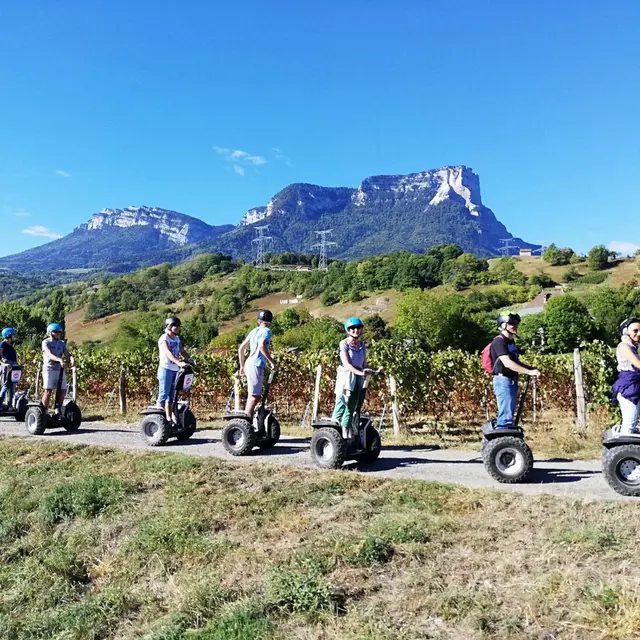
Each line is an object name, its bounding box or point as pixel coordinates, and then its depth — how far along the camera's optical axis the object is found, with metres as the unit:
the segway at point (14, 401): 10.98
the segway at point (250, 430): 7.77
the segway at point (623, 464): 5.30
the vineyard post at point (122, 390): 14.23
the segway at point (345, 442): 6.68
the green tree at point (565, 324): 63.16
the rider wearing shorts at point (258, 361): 8.00
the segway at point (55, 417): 9.72
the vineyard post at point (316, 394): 11.14
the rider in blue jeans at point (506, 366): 6.19
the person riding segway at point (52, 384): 9.74
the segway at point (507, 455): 5.81
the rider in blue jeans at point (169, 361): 8.62
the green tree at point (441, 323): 70.12
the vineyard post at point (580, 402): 9.55
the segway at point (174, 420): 8.59
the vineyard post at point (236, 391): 11.85
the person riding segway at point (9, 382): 10.99
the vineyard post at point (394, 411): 10.23
